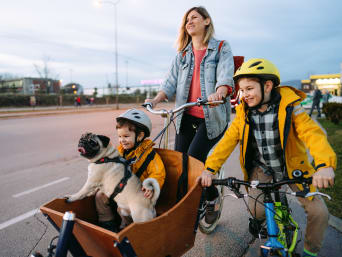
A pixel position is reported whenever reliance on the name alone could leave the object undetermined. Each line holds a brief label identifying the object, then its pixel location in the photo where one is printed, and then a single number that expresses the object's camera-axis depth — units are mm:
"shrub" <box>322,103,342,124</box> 10445
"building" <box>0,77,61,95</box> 52031
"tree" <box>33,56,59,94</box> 46125
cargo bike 1394
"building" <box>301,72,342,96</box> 57969
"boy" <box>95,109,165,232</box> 2164
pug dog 1857
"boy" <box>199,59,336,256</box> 1804
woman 2586
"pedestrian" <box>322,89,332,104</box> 19275
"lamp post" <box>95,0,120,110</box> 26622
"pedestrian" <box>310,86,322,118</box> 15837
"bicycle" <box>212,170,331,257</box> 1567
